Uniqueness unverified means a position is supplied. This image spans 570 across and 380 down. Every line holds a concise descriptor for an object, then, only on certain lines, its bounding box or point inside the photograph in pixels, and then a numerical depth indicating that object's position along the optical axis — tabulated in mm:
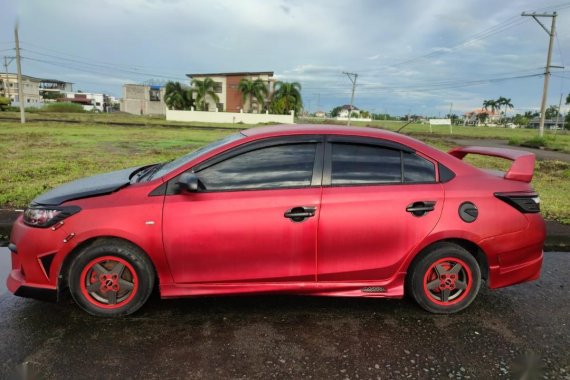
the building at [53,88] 116625
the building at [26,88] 99062
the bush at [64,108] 66131
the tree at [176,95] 65625
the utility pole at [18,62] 35344
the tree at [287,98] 64875
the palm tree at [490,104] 144125
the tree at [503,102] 138250
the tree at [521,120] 132800
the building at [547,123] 119812
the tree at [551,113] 123775
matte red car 3330
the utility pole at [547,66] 30859
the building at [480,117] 138000
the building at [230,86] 73188
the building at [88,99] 113688
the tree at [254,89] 67188
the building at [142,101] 91125
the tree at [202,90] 66125
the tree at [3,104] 60581
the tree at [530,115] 149538
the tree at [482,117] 137225
